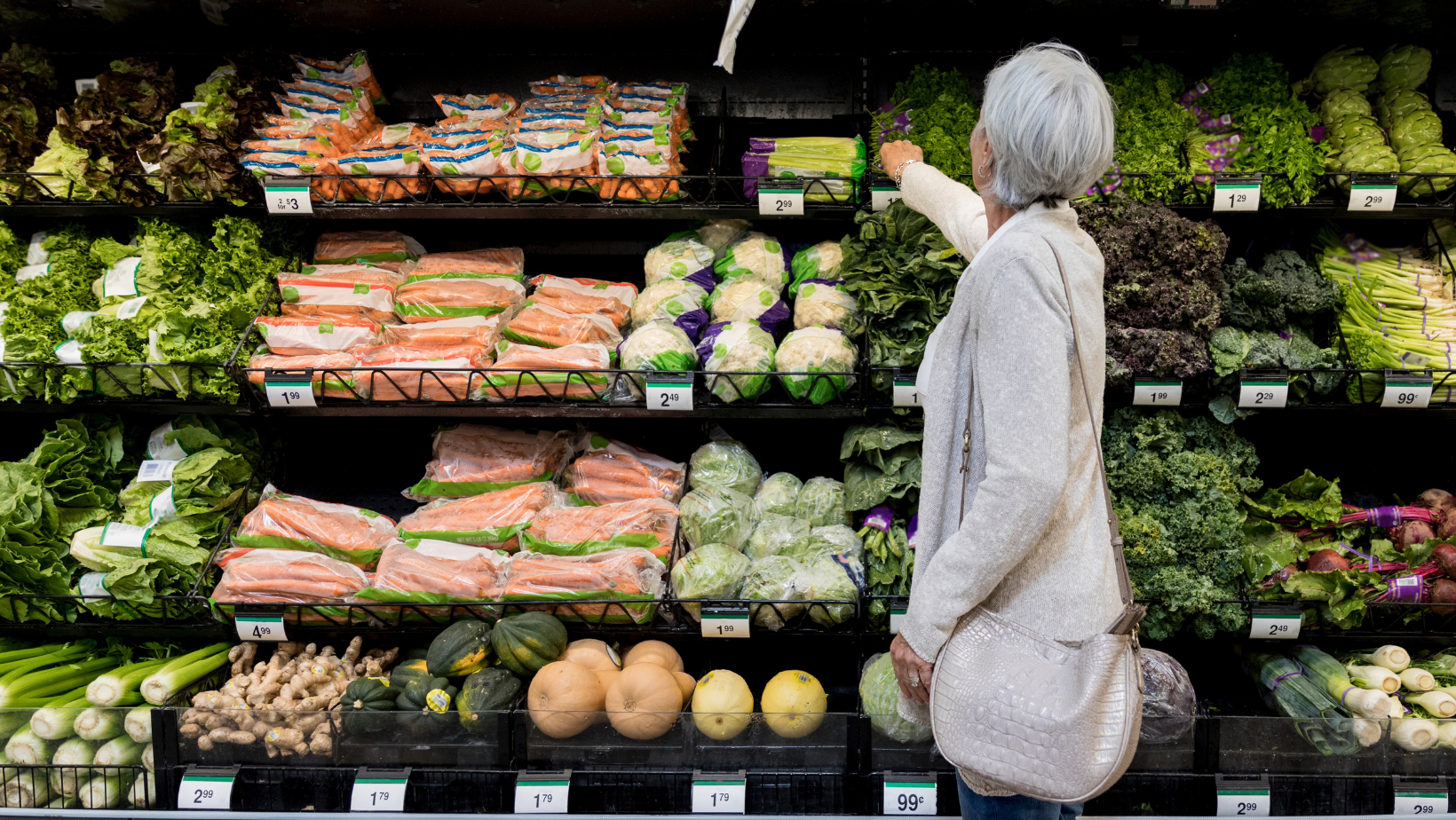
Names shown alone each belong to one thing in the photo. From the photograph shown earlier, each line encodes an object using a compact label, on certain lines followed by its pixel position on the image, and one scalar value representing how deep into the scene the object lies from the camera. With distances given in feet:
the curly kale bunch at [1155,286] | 7.64
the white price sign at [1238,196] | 7.75
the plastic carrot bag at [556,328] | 8.42
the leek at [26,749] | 7.93
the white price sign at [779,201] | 7.87
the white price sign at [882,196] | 8.12
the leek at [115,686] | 8.16
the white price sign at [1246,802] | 7.47
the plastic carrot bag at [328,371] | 8.01
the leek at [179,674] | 8.09
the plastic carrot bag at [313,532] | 8.39
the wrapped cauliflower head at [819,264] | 8.81
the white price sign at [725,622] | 7.63
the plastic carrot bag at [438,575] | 7.93
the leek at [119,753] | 7.93
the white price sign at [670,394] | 7.73
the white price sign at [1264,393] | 7.68
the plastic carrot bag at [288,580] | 8.02
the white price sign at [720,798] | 7.35
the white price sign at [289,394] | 7.93
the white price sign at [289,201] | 8.05
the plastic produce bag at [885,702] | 7.36
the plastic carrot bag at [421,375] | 8.05
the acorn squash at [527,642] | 7.61
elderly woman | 4.63
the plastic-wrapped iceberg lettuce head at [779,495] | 8.80
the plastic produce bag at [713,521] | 8.38
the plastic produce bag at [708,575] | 7.80
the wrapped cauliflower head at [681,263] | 9.08
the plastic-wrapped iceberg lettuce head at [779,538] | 8.33
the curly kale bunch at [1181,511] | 7.74
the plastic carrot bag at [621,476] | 8.89
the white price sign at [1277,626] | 7.82
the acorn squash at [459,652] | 7.73
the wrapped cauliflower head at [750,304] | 8.66
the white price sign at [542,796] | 7.34
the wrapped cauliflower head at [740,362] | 7.94
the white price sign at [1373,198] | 7.72
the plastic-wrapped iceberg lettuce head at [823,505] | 8.75
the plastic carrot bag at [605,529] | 8.16
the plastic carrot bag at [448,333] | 8.58
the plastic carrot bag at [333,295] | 8.71
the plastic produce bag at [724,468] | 8.89
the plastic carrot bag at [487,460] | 9.00
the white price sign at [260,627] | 7.92
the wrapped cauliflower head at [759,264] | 9.09
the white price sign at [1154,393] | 7.70
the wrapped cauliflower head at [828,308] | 8.35
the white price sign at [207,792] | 7.47
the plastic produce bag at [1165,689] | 7.64
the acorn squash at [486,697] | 7.36
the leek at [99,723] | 7.93
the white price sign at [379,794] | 7.39
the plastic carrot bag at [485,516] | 8.42
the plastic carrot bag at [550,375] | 8.05
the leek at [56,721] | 7.93
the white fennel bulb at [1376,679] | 7.95
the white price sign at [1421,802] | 7.33
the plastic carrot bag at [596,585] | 7.82
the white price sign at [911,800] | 7.38
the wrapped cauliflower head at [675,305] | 8.58
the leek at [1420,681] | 7.97
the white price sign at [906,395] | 7.73
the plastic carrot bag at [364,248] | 9.33
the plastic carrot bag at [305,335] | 8.33
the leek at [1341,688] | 7.73
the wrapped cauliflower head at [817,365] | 7.88
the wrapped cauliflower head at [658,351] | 7.99
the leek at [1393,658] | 8.09
